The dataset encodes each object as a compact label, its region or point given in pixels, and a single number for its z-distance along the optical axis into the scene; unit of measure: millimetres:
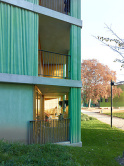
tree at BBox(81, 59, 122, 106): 35188
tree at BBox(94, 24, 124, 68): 6173
